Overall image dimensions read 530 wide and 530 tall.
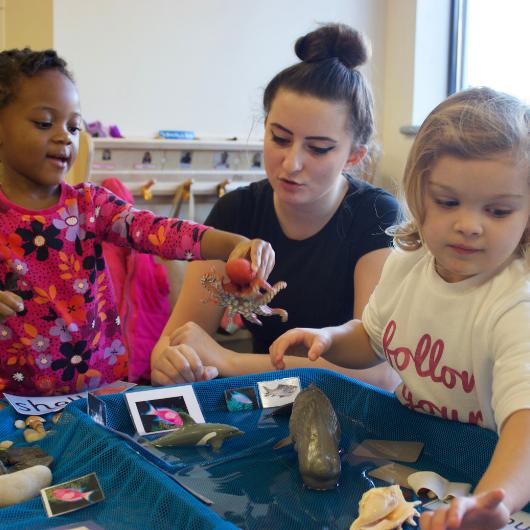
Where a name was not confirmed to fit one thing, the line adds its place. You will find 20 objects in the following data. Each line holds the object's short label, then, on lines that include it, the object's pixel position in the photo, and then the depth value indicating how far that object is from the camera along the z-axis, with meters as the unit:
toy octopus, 0.99
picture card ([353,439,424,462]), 0.85
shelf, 2.32
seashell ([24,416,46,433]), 0.94
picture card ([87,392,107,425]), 0.89
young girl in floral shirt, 1.19
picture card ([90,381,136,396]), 1.03
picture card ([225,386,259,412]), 0.98
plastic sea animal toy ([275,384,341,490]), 0.75
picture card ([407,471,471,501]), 0.76
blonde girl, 0.78
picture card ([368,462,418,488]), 0.78
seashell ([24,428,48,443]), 0.91
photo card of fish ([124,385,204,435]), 0.90
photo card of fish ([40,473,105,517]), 0.71
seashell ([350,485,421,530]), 0.68
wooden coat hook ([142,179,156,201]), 2.38
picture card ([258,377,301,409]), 0.99
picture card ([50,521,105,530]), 0.68
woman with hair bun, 1.35
